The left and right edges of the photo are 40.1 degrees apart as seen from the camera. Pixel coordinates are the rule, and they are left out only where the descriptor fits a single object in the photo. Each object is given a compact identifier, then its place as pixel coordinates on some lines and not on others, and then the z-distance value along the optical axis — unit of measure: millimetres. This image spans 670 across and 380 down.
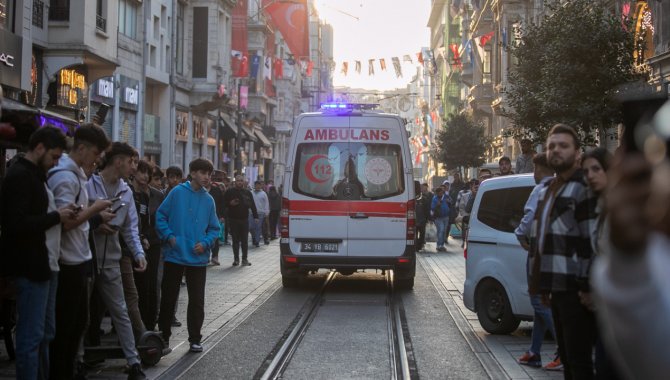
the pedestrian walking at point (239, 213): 19761
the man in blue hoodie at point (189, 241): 8672
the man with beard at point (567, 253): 4820
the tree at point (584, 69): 18875
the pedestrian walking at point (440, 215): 26031
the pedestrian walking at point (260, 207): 27000
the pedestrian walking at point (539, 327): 8016
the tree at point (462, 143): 49562
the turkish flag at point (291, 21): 33891
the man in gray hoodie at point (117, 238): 7059
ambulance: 14211
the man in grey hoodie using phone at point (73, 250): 6273
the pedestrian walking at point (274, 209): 31438
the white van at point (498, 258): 9664
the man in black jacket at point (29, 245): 5734
